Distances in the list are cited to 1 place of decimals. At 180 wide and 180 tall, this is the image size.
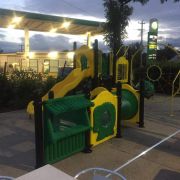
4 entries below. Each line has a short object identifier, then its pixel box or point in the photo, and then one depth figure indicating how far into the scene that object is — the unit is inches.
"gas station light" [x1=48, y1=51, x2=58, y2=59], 882.3
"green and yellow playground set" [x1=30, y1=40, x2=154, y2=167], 120.9
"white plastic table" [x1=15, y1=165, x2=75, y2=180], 56.1
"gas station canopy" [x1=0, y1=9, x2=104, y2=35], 691.4
